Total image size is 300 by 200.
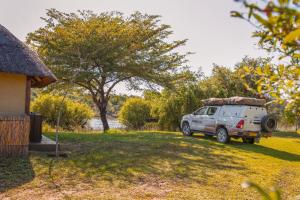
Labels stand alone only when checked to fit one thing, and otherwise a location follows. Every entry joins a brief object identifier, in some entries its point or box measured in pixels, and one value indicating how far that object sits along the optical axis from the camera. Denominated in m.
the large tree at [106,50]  19.11
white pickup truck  15.33
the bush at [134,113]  31.62
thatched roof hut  10.12
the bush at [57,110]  26.45
